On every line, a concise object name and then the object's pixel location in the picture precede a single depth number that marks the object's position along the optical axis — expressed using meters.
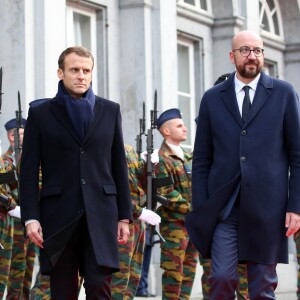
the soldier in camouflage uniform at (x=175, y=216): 12.04
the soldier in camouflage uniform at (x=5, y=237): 11.04
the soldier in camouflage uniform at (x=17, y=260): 11.50
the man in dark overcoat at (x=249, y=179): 7.80
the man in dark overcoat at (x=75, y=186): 7.76
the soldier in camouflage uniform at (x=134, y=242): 10.98
